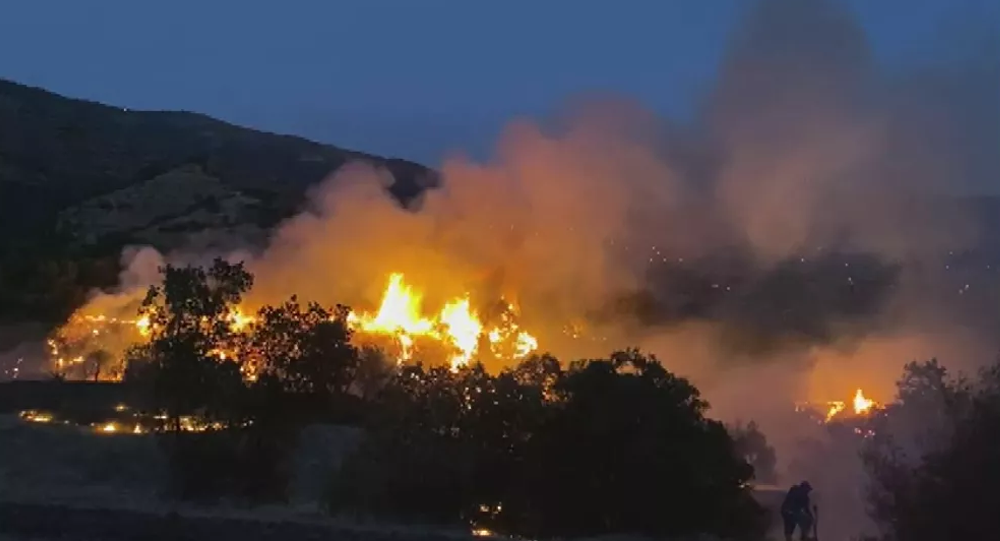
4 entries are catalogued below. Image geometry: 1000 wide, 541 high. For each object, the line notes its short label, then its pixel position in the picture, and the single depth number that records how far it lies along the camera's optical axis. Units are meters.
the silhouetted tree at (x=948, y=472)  17.33
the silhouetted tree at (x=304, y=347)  27.66
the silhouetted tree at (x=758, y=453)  31.83
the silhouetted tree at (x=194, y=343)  26.08
